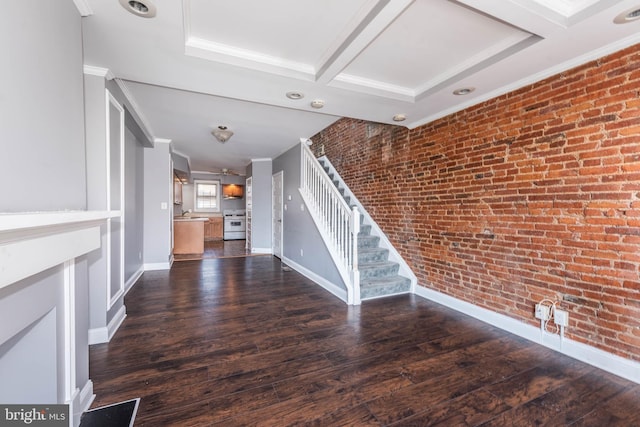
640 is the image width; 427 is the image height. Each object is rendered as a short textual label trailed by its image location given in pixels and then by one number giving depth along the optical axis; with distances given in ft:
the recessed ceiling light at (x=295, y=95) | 9.27
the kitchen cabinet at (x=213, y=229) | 32.80
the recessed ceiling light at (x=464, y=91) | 8.95
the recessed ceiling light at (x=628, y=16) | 5.48
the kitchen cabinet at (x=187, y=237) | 22.58
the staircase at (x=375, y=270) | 12.23
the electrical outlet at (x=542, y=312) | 7.87
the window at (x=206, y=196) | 33.35
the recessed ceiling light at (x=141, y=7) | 5.19
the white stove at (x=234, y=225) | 32.96
